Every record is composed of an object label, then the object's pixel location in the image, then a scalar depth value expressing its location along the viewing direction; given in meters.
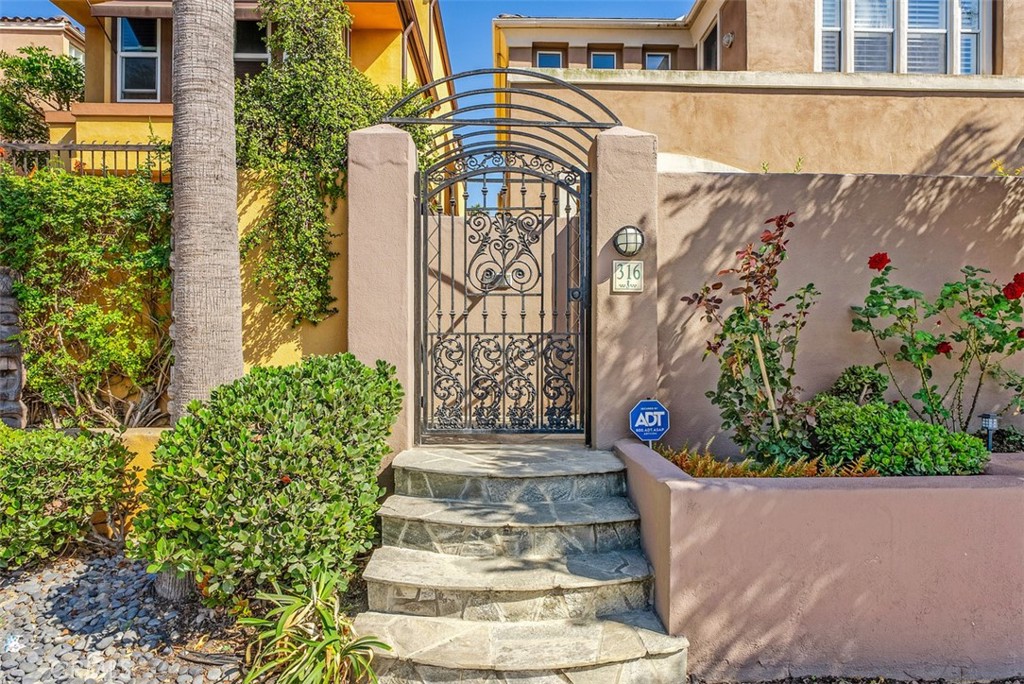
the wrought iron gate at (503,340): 5.51
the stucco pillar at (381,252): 5.08
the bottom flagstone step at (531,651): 3.32
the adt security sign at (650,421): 4.99
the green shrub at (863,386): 5.38
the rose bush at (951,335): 5.21
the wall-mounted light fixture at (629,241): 5.11
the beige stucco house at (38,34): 16.78
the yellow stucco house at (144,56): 10.56
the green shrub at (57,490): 4.51
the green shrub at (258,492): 3.25
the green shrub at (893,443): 4.27
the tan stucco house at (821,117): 8.77
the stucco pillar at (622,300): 5.16
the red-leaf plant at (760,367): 4.81
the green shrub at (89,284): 5.48
